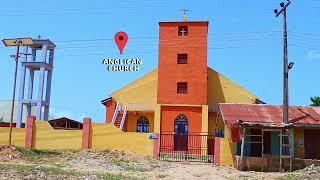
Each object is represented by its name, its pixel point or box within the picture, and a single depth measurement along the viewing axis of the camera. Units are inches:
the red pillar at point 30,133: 1145.4
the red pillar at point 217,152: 1058.1
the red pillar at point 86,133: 1145.4
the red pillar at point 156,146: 1098.2
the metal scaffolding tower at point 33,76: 1617.9
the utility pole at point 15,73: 1096.8
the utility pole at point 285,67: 1061.1
